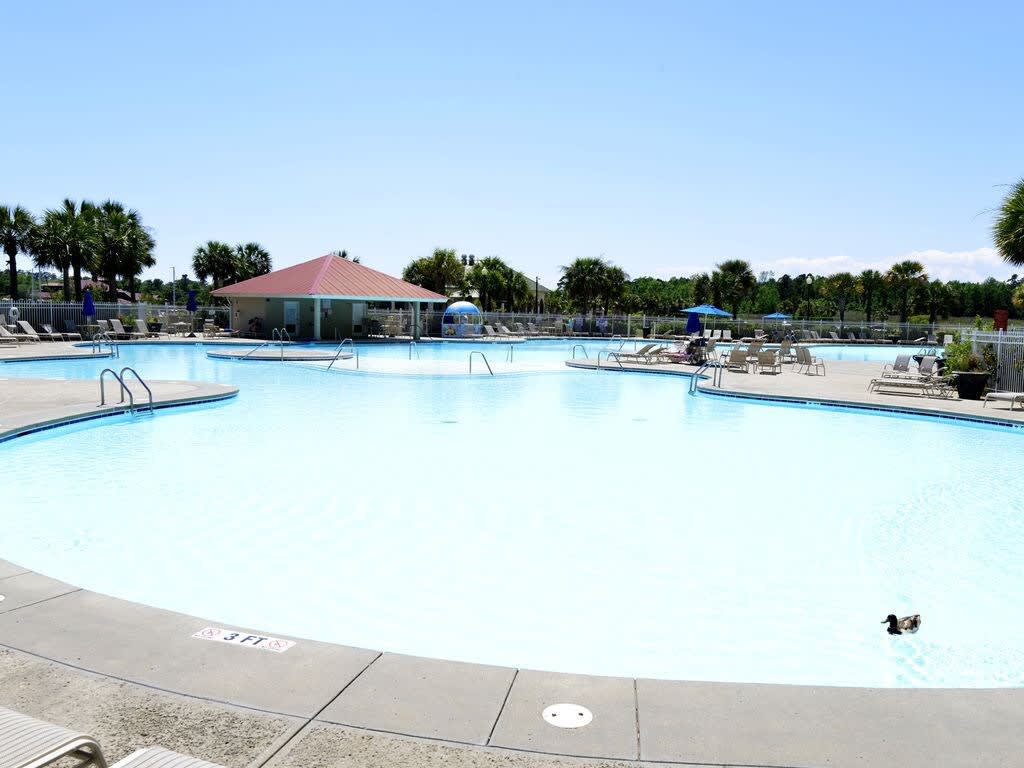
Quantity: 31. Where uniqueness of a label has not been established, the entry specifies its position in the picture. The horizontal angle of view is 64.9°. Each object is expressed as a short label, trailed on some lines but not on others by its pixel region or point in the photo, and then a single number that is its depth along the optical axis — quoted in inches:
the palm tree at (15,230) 1346.0
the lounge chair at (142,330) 1285.7
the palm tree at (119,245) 1598.2
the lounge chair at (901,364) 802.4
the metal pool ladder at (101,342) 1019.9
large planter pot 644.6
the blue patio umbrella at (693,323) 1320.1
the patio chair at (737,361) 932.6
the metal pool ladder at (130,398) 502.9
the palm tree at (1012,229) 730.2
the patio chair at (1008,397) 571.8
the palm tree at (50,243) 1381.6
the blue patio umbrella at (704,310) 1337.4
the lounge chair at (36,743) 82.2
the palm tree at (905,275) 2235.5
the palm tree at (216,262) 1936.5
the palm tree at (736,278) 2062.0
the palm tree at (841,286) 2332.7
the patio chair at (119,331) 1228.6
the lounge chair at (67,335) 1182.3
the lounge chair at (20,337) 1059.3
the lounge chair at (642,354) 998.4
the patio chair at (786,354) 1055.2
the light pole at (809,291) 2927.4
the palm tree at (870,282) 2305.6
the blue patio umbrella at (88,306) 1234.0
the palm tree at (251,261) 1995.6
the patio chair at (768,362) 897.7
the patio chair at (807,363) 929.7
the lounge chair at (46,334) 1135.6
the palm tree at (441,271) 2142.0
